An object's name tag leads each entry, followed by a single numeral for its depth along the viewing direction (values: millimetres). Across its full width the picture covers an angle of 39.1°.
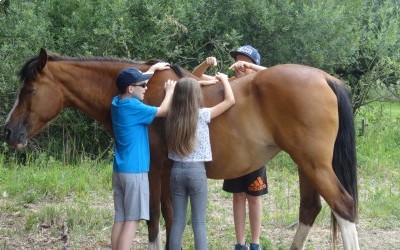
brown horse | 4180
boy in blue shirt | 4062
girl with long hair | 3982
